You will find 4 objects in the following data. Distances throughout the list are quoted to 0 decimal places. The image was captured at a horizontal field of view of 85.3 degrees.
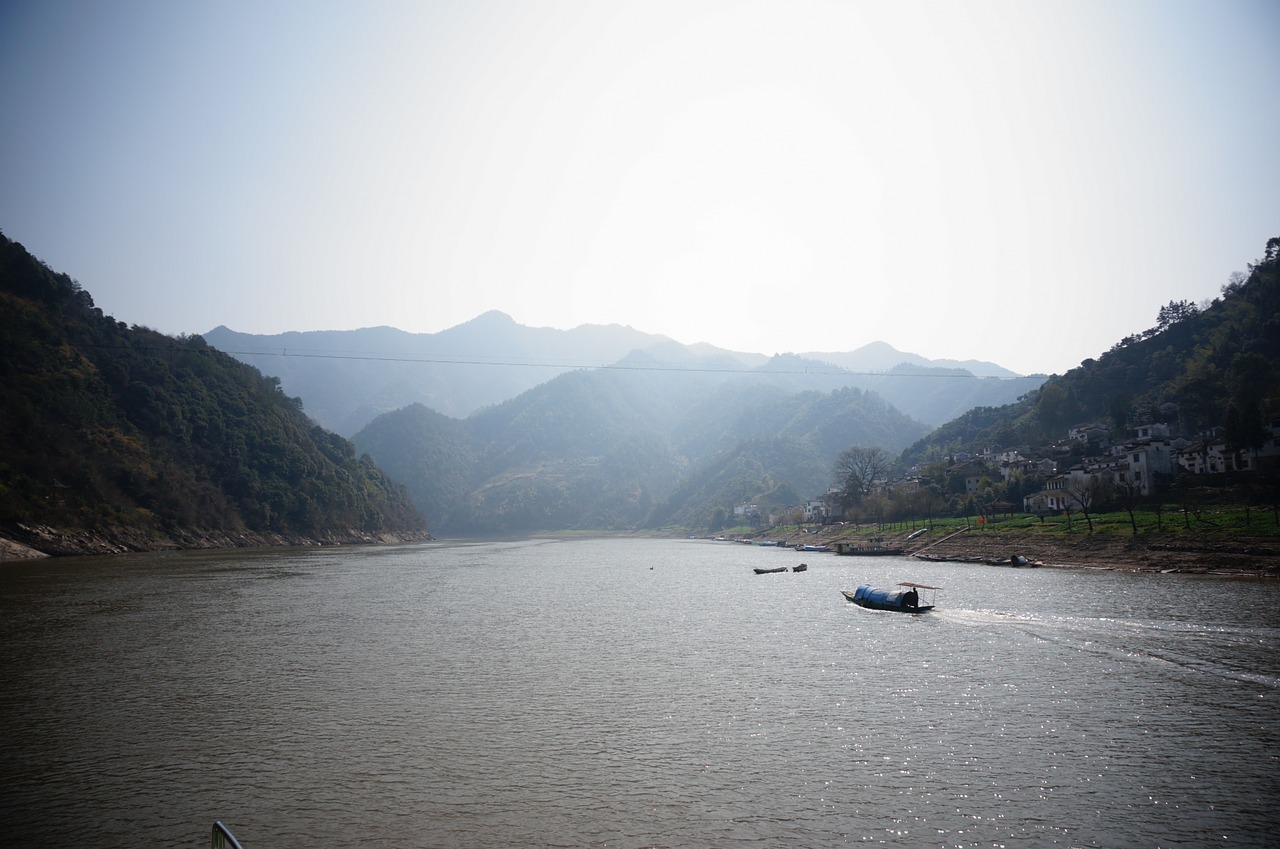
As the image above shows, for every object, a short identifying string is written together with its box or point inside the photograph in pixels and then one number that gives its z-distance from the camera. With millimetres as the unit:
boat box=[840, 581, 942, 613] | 34438
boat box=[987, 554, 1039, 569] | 54844
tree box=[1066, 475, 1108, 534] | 62394
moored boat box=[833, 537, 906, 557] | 78375
